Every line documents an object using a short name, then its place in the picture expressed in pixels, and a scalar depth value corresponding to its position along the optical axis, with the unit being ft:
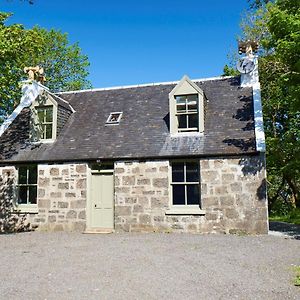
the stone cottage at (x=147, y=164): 41.57
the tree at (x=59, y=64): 106.73
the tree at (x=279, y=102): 38.75
